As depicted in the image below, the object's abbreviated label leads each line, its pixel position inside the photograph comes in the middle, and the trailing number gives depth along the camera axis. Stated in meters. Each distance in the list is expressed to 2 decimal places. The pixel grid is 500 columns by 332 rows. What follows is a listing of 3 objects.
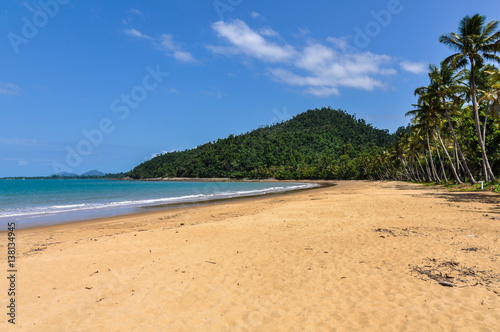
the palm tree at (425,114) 32.62
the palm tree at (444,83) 27.58
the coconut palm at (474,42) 22.05
